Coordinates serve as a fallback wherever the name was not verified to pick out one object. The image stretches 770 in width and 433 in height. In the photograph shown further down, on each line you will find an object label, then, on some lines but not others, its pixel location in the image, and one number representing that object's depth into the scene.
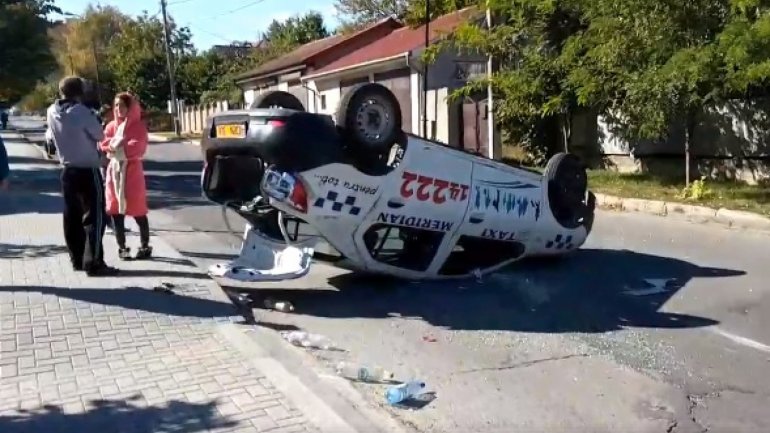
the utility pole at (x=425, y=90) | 22.56
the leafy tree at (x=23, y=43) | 24.95
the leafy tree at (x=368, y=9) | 50.77
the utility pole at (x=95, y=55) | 71.44
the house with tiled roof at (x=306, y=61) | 35.28
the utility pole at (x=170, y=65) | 46.75
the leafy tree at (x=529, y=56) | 16.98
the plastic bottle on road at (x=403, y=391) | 4.81
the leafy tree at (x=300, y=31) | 61.53
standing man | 7.64
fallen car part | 6.94
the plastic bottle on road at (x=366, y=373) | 5.19
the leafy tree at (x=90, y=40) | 77.31
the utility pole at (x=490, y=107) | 18.70
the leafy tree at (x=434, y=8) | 22.29
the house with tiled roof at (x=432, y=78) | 22.12
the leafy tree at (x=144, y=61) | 58.47
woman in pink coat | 8.55
